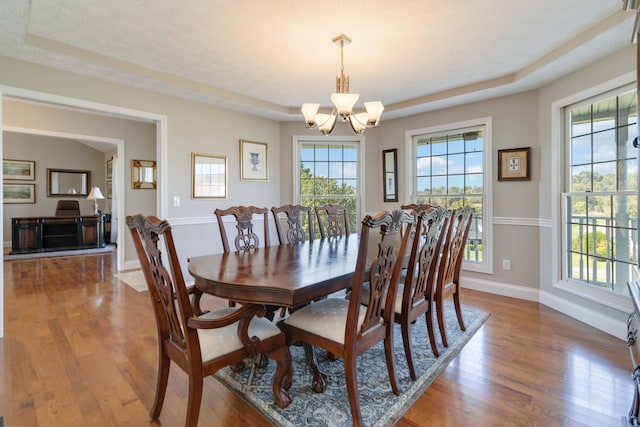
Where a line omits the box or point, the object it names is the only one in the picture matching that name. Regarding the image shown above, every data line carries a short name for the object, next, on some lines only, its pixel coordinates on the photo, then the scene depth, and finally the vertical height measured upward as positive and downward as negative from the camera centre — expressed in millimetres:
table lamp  7844 +430
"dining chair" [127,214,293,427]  1367 -608
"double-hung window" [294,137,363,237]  4957 +593
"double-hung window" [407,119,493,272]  3984 +526
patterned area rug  1646 -1052
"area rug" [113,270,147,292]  4191 -974
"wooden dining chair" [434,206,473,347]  2357 -404
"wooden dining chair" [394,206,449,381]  1917 -462
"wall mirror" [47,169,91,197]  8094 +784
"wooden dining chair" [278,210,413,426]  1524 -586
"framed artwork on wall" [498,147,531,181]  3580 +545
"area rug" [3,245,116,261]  6171 -860
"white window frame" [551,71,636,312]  3196 +252
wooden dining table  1495 -339
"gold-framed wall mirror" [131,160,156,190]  5480 +666
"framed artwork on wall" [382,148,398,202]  4730 +563
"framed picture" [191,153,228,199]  4074 +473
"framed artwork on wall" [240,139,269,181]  4527 +748
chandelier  2504 +848
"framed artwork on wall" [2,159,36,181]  7523 +1033
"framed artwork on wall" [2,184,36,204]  7578 +474
